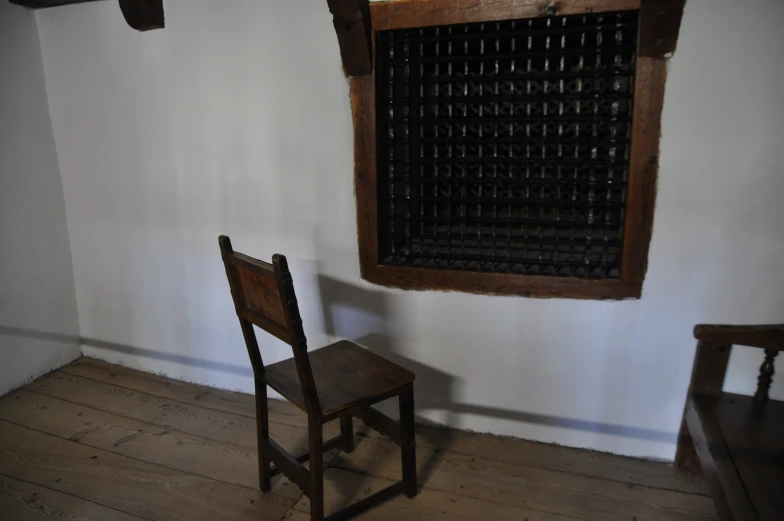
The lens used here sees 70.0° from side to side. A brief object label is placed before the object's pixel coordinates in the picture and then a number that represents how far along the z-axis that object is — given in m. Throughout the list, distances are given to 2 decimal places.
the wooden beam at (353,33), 2.07
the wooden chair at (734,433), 1.46
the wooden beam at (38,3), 2.71
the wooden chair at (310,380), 1.65
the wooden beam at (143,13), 2.50
